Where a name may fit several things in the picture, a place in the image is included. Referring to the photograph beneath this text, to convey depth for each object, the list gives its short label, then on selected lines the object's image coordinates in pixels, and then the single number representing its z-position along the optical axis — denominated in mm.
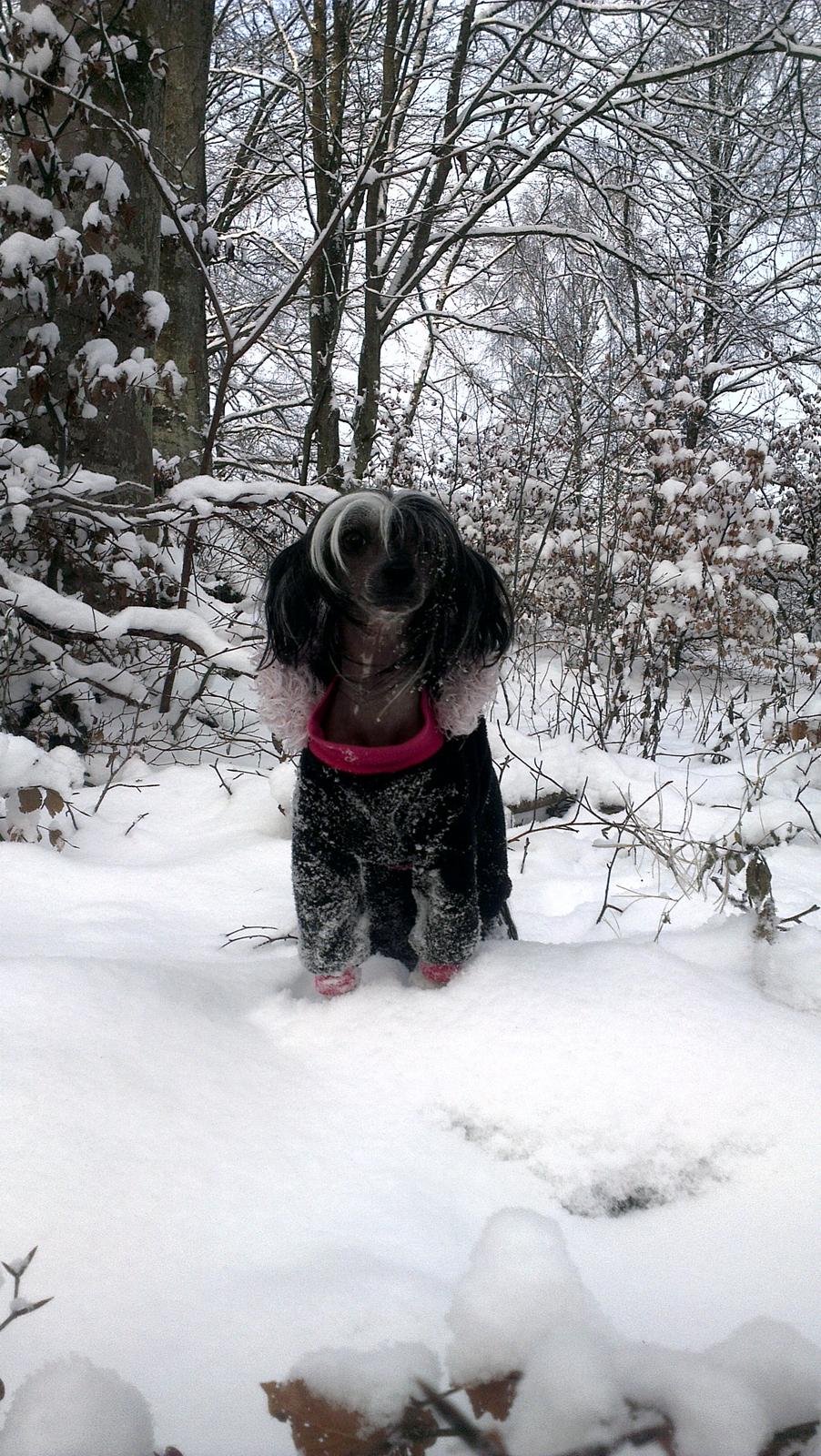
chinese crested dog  1196
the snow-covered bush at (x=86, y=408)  2676
